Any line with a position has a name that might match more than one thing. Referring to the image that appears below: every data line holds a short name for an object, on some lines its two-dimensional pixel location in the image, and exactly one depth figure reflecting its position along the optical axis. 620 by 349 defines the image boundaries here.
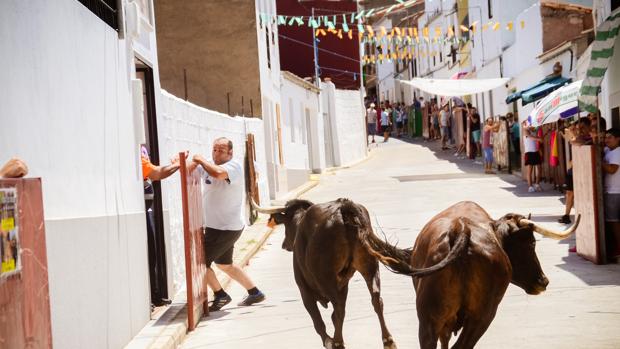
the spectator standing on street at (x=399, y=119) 57.88
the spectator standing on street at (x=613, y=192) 12.35
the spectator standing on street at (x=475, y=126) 35.81
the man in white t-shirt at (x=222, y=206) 10.32
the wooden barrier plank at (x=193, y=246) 9.38
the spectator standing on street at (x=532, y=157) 24.25
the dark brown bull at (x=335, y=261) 7.88
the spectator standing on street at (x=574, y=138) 14.02
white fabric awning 32.62
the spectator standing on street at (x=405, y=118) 57.78
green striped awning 13.80
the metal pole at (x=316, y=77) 39.47
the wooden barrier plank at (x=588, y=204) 12.37
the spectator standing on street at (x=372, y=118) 54.25
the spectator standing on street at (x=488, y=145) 31.81
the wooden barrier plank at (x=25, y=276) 4.56
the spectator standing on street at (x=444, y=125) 43.94
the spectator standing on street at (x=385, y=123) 53.34
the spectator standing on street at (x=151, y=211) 9.72
